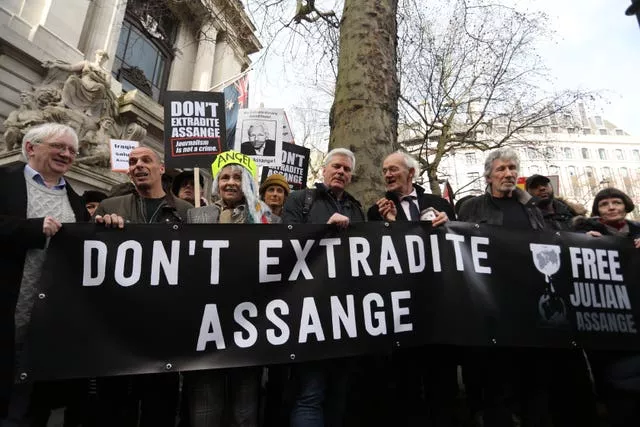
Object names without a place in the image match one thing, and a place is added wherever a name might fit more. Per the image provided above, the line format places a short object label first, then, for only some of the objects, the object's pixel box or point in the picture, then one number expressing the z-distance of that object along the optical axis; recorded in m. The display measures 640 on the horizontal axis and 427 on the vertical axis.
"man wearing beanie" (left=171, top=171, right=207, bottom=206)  4.48
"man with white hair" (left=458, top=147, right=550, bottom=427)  2.33
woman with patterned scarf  1.98
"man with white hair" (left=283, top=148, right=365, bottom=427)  2.05
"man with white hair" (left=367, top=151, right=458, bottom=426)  2.35
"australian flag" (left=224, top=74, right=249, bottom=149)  7.95
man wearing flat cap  3.46
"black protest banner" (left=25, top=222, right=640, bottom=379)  1.96
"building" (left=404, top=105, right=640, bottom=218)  50.60
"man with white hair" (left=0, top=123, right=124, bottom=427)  1.84
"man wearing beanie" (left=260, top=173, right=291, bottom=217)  3.81
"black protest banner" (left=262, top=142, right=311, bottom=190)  5.89
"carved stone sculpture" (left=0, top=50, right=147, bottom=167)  8.38
